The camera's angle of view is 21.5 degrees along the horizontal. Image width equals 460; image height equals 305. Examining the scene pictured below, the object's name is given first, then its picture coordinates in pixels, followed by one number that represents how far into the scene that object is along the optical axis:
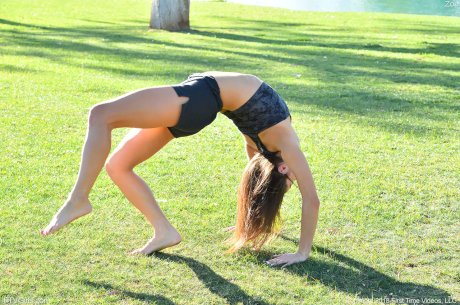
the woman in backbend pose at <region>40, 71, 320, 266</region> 6.41
